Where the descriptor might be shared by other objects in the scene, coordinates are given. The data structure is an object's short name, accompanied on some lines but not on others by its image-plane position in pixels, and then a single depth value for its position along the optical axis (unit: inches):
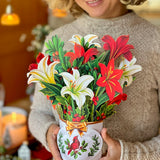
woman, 34.4
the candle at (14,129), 72.1
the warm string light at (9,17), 92.2
